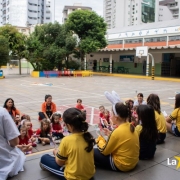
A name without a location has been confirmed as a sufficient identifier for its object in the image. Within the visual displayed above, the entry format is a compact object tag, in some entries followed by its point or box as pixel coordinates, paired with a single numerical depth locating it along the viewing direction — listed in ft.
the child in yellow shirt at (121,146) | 10.62
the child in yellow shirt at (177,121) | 16.15
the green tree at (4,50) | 72.53
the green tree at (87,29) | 89.72
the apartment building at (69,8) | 307.99
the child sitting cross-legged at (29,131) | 15.38
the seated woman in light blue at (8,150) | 9.02
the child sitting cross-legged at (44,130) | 16.92
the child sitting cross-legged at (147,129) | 12.01
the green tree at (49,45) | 86.24
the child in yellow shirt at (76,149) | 9.12
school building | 90.27
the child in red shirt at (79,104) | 25.06
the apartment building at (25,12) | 271.08
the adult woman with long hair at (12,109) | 18.40
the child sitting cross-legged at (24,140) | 14.03
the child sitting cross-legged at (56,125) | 17.69
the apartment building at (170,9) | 279.77
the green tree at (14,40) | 82.48
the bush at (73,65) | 94.53
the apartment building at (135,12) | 294.66
